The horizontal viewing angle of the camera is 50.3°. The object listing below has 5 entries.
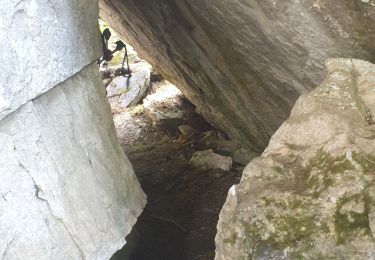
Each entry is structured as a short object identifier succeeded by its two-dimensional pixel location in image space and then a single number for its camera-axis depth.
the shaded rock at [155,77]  12.95
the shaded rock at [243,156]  7.54
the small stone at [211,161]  7.59
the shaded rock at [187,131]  9.12
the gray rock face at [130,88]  11.74
